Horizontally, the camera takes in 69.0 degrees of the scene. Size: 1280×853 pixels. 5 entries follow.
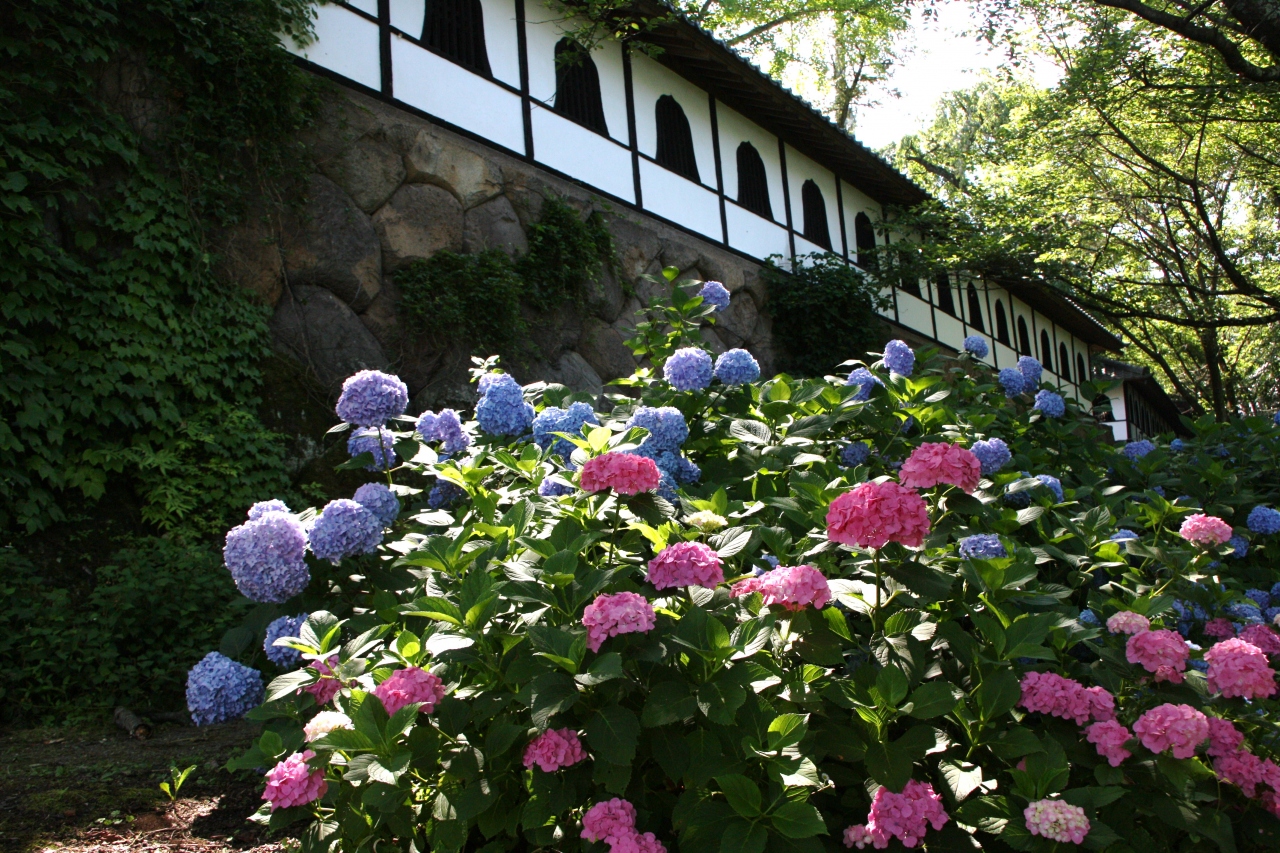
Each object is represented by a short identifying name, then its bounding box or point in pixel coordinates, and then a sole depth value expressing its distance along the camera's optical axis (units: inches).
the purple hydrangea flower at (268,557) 89.4
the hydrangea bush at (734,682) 68.1
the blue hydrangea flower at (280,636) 92.4
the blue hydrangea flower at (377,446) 115.4
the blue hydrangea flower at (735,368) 138.9
